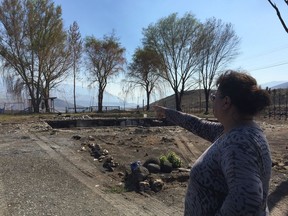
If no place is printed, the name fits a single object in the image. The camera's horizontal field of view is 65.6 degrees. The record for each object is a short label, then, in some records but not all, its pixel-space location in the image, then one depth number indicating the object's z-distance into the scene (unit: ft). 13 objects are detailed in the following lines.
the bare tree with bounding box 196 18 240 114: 90.94
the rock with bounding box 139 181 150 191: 14.95
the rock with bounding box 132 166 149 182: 15.54
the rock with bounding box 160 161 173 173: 17.71
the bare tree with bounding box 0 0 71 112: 81.75
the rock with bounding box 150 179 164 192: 14.96
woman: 3.43
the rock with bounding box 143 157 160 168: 18.31
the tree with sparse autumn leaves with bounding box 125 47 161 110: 94.08
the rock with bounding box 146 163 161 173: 17.57
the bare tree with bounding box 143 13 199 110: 90.17
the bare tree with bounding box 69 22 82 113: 92.70
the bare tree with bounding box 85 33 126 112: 97.38
